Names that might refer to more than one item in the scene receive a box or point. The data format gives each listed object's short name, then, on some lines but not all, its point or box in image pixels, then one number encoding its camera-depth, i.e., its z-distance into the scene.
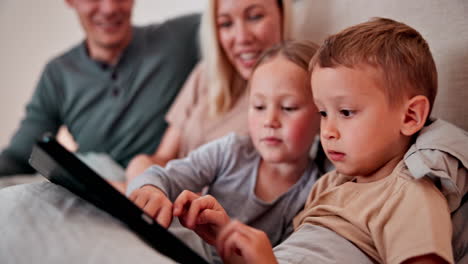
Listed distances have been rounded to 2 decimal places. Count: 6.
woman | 1.30
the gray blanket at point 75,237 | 0.57
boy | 0.65
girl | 0.93
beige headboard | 0.85
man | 1.71
